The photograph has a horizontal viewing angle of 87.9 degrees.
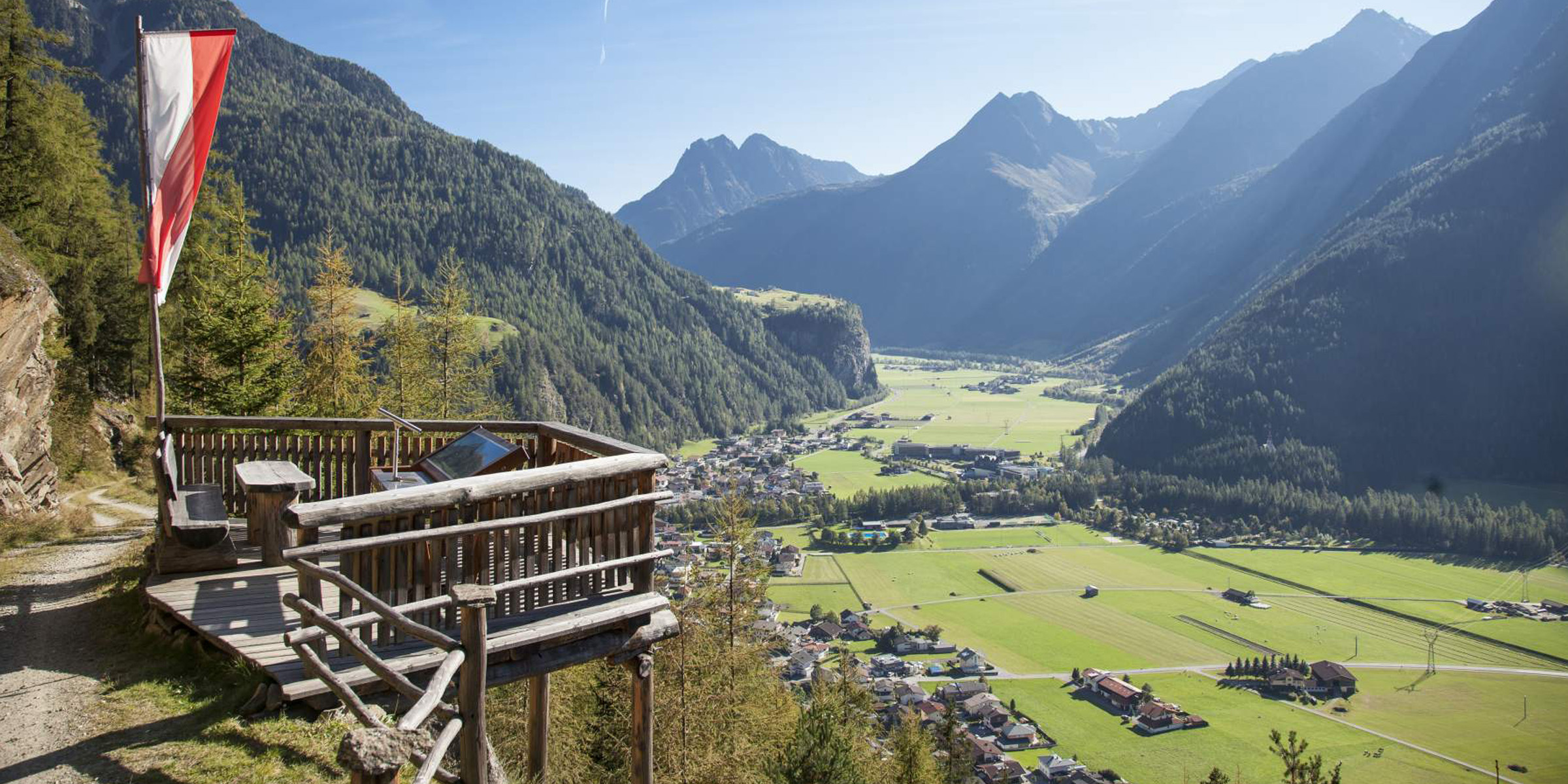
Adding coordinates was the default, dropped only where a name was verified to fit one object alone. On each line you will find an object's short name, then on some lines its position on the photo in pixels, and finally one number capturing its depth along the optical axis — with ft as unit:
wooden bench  29.55
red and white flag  32.14
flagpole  31.37
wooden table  27.17
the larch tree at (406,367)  87.15
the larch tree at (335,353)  82.38
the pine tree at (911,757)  78.95
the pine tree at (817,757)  58.29
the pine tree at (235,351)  65.00
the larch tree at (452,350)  93.66
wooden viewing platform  16.49
